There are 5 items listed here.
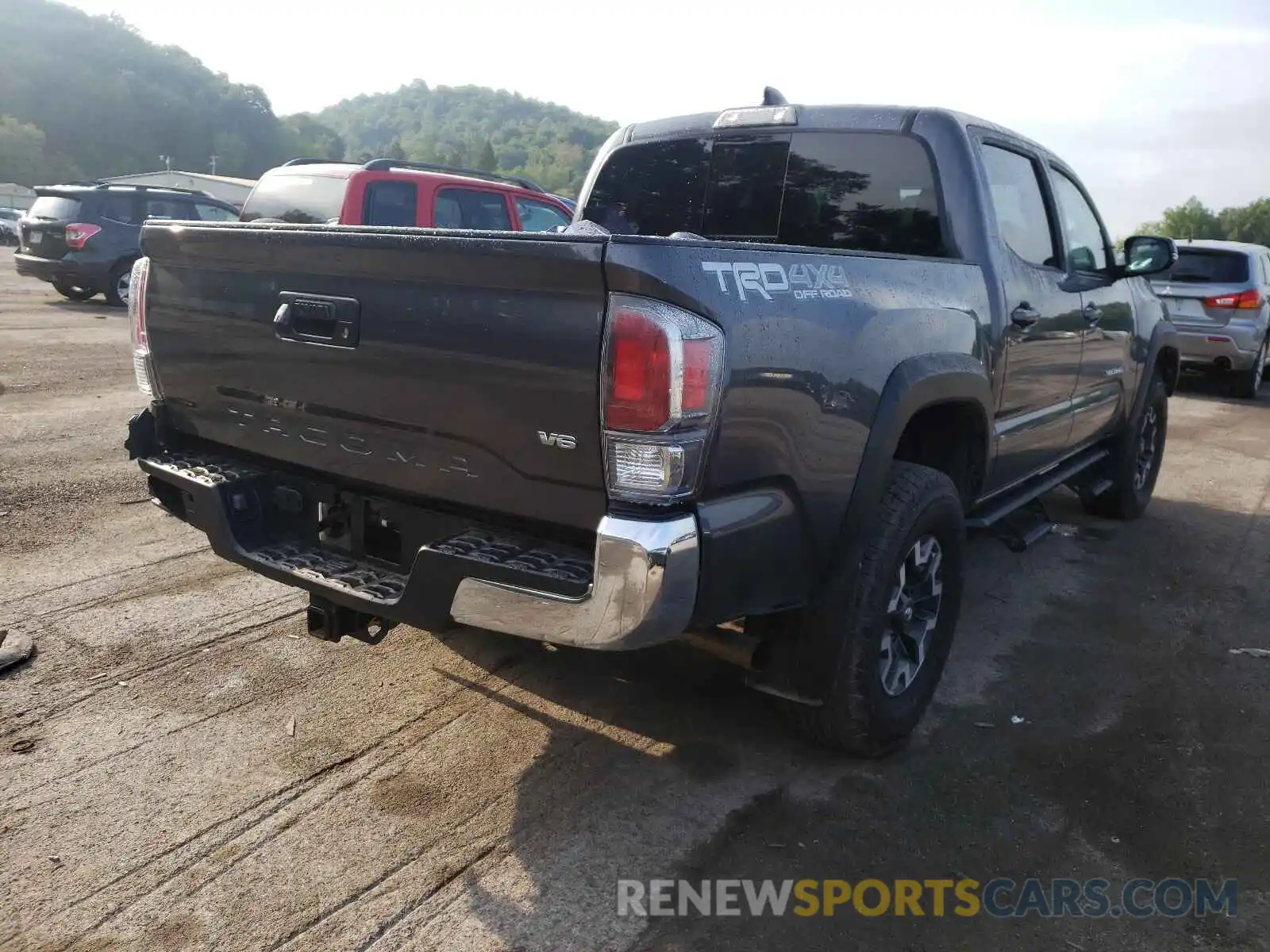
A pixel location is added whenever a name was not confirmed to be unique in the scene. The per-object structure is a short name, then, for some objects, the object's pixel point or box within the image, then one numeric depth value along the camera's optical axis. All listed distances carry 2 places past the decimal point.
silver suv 11.24
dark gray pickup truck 2.31
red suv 8.87
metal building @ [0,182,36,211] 63.60
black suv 13.77
